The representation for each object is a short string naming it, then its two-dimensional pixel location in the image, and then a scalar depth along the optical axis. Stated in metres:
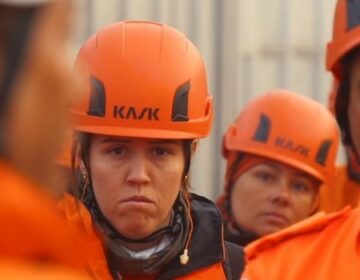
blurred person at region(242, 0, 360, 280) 4.27
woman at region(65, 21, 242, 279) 5.95
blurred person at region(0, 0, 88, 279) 2.04
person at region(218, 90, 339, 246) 8.37
